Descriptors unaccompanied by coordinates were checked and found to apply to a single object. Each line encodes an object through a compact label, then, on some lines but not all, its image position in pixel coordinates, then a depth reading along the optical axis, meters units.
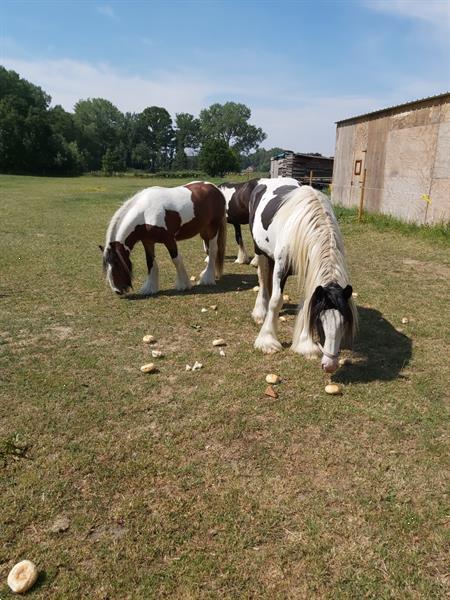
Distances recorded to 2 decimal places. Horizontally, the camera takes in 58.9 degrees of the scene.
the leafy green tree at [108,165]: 72.31
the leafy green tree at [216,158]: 62.56
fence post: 14.83
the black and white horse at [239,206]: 9.72
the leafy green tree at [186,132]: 119.19
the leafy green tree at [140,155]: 99.88
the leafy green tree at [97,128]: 86.38
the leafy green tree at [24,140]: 62.78
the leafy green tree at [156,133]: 108.88
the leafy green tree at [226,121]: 124.49
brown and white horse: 6.98
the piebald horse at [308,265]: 3.97
